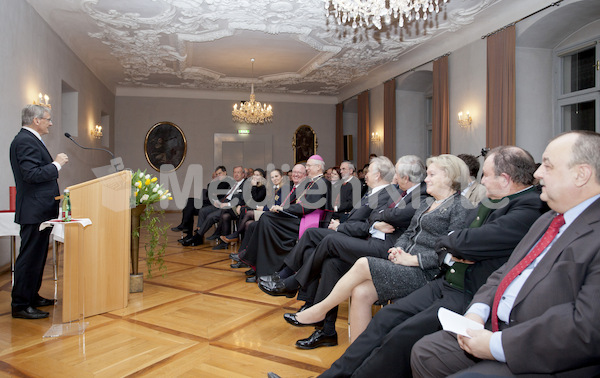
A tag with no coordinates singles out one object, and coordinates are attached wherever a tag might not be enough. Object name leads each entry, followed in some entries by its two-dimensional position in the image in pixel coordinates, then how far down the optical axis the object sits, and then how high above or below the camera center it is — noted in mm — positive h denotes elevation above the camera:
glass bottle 3158 -107
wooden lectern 3254 -464
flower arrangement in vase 4219 -133
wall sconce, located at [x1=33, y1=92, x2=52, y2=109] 6332 +1439
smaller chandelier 10445 +2046
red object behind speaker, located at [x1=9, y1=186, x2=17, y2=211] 4543 -32
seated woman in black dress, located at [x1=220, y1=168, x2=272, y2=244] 6367 -235
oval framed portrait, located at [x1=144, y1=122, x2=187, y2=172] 13133 +1509
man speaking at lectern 3320 -72
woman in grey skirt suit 2461 -405
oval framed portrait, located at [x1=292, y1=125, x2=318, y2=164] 14148 +1702
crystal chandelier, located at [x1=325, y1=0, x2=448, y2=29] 4996 +2251
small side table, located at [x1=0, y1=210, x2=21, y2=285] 4160 -318
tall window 6238 +1631
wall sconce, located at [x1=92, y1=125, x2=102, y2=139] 10087 +1512
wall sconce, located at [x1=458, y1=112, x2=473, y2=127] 7652 +1362
